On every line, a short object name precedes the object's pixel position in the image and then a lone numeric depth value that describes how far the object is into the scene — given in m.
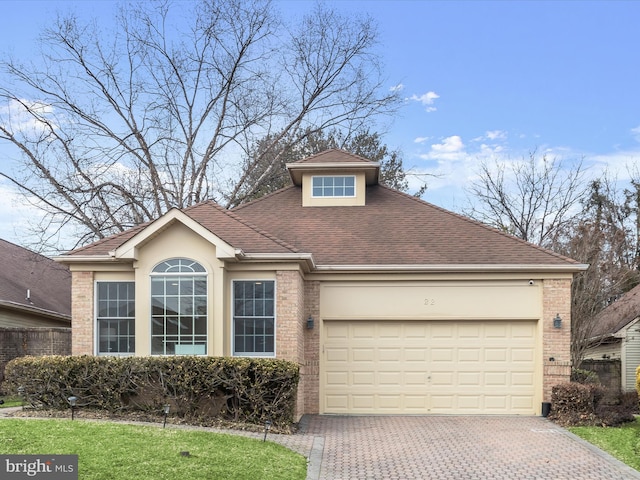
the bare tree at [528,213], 28.59
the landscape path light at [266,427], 11.80
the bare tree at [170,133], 25.25
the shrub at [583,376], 18.08
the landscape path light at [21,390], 13.87
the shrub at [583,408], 14.91
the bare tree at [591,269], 21.50
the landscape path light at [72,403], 12.75
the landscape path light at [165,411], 12.47
